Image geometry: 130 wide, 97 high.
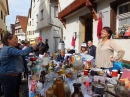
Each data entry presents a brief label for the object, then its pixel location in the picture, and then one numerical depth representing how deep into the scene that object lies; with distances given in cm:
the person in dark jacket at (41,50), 393
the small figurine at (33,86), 132
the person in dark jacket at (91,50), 277
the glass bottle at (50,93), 94
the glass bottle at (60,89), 96
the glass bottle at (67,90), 99
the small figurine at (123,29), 273
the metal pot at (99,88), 95
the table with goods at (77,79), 95
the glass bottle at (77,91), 93
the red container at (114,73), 132
